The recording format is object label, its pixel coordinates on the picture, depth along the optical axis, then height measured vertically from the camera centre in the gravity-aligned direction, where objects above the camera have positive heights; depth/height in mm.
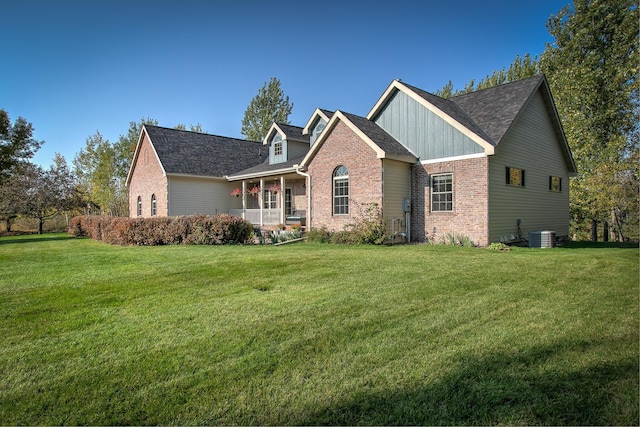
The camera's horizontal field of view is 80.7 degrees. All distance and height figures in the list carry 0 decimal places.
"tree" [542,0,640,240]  19984 +6477
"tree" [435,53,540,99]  29172 +11359
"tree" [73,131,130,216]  34425 +3479
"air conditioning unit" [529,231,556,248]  14078 -1172
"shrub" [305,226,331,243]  15445 -1063
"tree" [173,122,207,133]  49806 +11197
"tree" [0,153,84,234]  26203 +1322
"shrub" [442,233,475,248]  13398 -1139
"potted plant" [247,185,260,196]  22609 +1164
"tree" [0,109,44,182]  34594 +6515
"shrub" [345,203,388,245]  14031 -627
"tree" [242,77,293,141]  40719 +11139
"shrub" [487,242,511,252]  12250 -1268
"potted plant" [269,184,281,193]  21609 +1299
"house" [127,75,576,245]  13664 +1785
